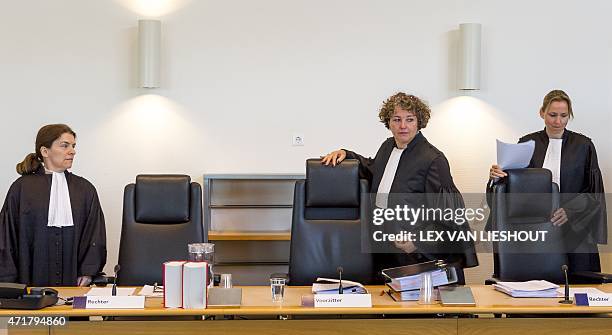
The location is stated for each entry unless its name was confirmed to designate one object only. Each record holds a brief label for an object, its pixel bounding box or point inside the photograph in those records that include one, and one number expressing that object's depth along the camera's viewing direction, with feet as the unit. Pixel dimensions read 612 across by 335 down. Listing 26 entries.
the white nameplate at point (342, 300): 9.71
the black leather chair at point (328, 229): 12.43
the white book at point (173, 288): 9.66
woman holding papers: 14.83
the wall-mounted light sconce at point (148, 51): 16.94
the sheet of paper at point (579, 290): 10.27
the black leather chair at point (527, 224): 12.62
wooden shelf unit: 17.79
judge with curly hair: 12.44
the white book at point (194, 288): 9.60
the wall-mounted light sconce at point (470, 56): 17.26
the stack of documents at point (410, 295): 10.24
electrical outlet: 17.66
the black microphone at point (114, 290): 10.09
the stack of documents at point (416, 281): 10.18
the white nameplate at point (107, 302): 9.55
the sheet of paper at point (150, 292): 10.39
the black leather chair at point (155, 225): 12.59
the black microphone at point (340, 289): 10.08
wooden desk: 9.58
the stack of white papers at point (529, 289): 10.46
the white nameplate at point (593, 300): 9.84
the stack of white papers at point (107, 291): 10.13
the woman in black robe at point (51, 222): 13.12
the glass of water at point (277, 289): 10.25
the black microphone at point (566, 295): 10.04
